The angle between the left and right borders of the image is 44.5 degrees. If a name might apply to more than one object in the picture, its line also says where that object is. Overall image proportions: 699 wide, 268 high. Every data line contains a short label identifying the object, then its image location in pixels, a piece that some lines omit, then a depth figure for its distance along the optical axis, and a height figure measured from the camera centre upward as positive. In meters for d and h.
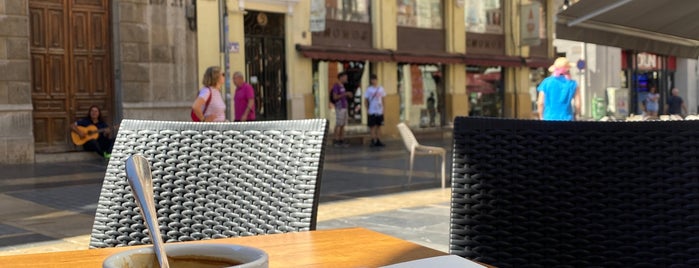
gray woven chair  2.30 -0.20
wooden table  1.45 -0.26
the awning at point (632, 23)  6.23 +0.63
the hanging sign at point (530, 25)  27.02 +2.53
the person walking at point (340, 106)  19.78 +0.03
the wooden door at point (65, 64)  15.58 +0.90
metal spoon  1.16 -0.12
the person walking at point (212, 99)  11.02 +0.14
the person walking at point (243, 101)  13.55 +0.13
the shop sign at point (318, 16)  19.91 +2.16
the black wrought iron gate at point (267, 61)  19.72 +1.12
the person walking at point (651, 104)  28.98 -0.07
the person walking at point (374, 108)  19.80 -0.04
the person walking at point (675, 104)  26.16 -0.07
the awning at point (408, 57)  20.59 +1.35
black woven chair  2.04 -0.22
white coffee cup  1.16 -0.21
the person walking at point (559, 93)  10.57 +0.14
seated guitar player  15.70 -0.40
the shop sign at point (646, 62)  36.06 +1.72
